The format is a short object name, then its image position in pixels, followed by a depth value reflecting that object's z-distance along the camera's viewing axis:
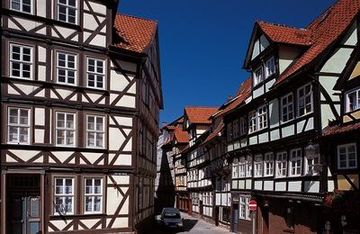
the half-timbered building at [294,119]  19.36
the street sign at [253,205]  24.82
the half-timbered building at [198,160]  46.56
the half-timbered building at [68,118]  19.84
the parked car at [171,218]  35.97
